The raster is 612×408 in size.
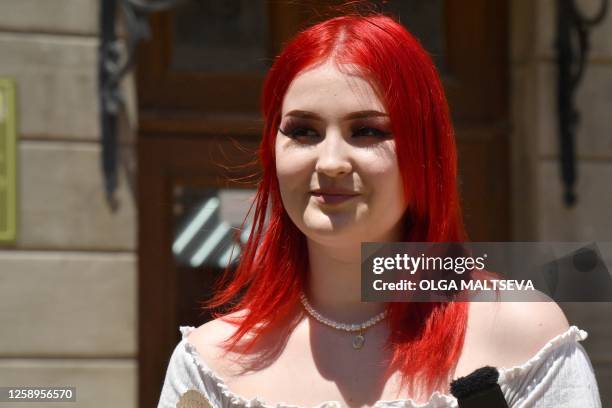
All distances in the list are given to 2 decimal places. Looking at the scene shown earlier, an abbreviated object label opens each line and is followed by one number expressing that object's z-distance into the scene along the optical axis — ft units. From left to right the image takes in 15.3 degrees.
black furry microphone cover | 6.85
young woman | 7.01
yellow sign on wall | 12.65
